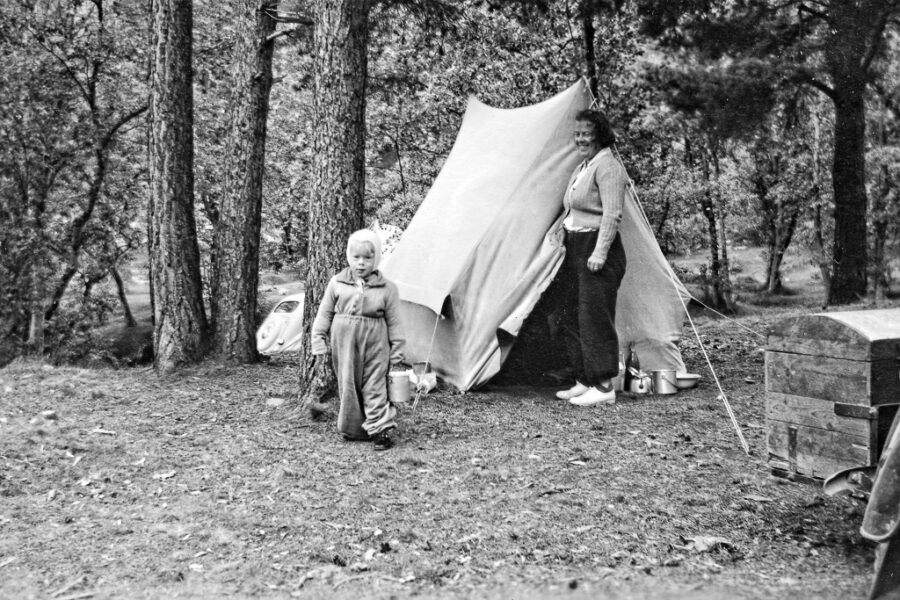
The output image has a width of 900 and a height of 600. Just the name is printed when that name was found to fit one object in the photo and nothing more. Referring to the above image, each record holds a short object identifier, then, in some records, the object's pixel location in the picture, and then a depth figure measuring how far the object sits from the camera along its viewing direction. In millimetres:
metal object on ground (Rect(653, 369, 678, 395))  6945
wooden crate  3256
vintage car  12062
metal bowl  7059
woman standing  6156
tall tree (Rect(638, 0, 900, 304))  9766
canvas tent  6812
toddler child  5105
